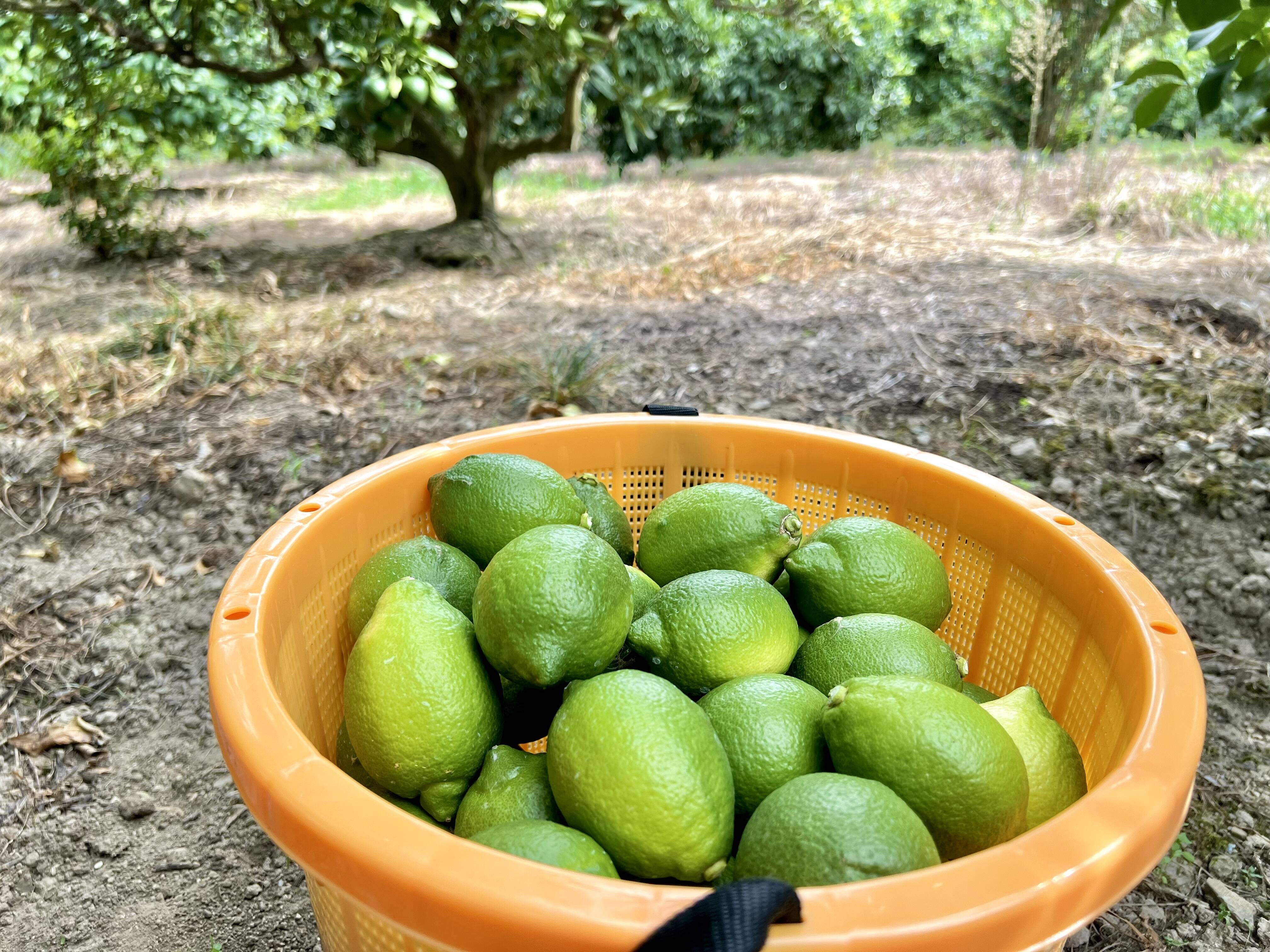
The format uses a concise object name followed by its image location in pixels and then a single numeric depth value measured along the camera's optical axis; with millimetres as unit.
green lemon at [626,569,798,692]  374
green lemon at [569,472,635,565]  479
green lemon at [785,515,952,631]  412
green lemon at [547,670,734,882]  288
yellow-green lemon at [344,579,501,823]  331
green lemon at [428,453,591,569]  429
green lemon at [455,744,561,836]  326
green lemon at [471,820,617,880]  276
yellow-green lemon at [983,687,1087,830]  336
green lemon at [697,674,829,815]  332
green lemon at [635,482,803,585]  431
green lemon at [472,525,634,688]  335
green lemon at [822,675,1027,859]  302
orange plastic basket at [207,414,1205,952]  227
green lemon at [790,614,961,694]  370
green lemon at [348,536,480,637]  407
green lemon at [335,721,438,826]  358
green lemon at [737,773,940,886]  265
